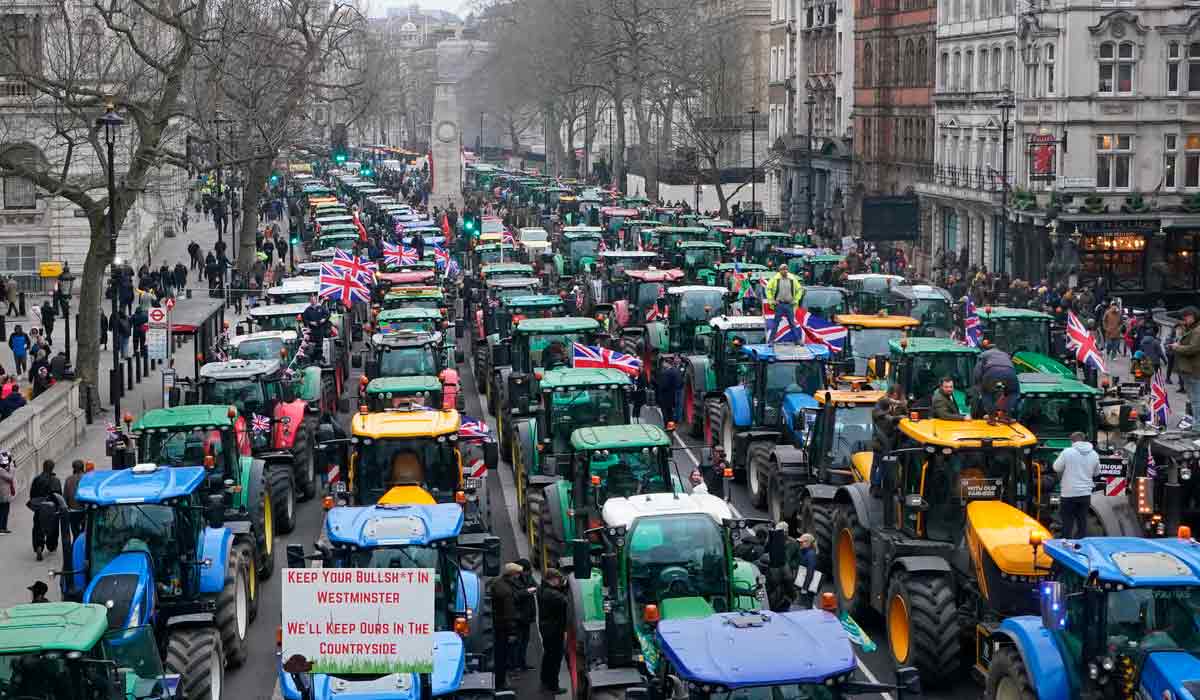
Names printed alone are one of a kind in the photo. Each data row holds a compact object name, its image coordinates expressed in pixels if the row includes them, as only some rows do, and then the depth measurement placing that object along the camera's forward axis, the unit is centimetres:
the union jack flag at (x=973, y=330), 3225
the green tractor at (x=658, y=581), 1577
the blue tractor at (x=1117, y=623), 1341
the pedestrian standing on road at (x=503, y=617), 1780
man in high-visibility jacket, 3519
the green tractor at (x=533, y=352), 2962
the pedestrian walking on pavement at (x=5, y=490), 2658
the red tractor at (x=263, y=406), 2620
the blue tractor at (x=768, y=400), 2584
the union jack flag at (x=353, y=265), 3884
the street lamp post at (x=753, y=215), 7722
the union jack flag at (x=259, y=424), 2612
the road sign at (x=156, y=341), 3522
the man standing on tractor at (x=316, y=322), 3641
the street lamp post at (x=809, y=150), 8438
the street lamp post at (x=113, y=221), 3391
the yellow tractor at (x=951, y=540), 1675
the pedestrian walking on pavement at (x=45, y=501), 2386
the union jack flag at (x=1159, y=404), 2617
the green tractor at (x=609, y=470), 1964
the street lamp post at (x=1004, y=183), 5566
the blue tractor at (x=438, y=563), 1448
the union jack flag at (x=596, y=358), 2808
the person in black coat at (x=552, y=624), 1765
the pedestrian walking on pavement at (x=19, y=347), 4316
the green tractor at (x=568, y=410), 2392
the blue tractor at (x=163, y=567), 1658
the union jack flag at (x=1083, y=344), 2983
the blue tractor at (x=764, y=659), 1196
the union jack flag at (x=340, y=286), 3872
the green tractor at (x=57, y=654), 1294
